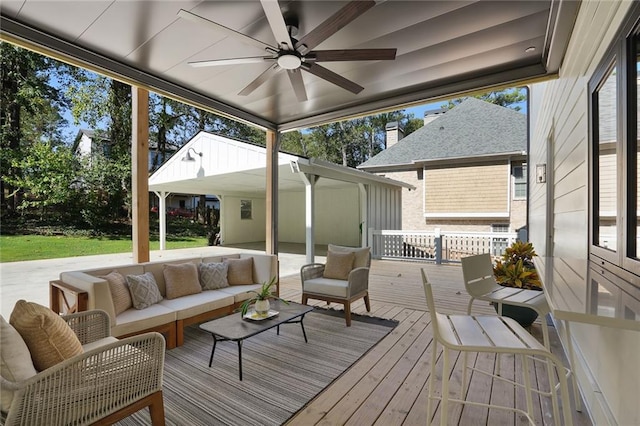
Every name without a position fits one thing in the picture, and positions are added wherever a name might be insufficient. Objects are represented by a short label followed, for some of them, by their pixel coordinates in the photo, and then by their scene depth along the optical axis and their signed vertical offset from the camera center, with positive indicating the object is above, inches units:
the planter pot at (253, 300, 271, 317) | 117.3 -35.8
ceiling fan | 85.1 +55.0
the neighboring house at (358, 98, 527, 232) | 414.3 +64.0
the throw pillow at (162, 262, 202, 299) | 142.0 -31.5
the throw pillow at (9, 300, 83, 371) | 65.2 -26.2
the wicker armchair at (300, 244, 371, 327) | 155.5 -37.0
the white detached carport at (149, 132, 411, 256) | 277.3 +33.5
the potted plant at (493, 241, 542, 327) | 138.3 -28.0
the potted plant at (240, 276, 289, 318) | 116.6 -34.6
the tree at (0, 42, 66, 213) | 378.0 +134.9
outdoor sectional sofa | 108.5 -36.7
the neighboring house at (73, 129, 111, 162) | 459.0 +106.2
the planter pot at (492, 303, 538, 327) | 141.9 -46.5
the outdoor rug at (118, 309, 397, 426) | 84.7 -54.5
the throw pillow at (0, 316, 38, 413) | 55.9 -28.1
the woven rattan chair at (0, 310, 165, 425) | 56.1 -35.3
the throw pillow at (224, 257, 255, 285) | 170.2 -32.4
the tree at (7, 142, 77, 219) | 383.2 +44.1
